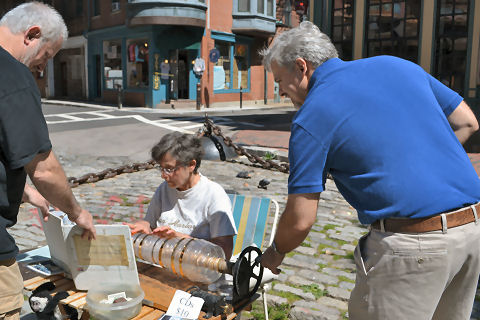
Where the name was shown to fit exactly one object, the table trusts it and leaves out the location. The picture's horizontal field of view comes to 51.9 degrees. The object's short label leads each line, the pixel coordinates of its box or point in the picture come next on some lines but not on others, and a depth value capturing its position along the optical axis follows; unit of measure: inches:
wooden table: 97.8
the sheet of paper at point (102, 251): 92.5
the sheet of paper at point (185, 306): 93.1
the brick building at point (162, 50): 976.9
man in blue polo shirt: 81.4
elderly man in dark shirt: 75.9
